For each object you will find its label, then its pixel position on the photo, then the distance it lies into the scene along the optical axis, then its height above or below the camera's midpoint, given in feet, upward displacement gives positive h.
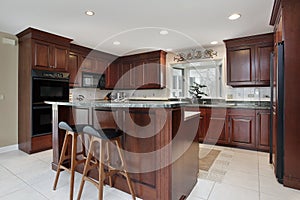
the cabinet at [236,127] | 11.32 -1.88
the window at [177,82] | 16.76 +1.68
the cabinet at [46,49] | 11.03 +3.36
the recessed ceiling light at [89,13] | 8.78 +4.35
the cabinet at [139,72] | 16.56 +2.80
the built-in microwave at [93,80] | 15.38 +1.80
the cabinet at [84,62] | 14.37 +3.34
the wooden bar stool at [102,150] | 5.42 -1.60
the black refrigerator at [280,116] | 7.27 -0.69
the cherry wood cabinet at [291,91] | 6.94 +0.33
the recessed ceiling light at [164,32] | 11.49 +4.42
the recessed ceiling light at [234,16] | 9.05 +4.30
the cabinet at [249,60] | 11.84 +2.73
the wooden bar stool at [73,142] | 6.26 -1.59
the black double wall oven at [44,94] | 11.14 +0.38
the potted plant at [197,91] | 15.24 +0.74
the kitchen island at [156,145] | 5.49 -1.53
